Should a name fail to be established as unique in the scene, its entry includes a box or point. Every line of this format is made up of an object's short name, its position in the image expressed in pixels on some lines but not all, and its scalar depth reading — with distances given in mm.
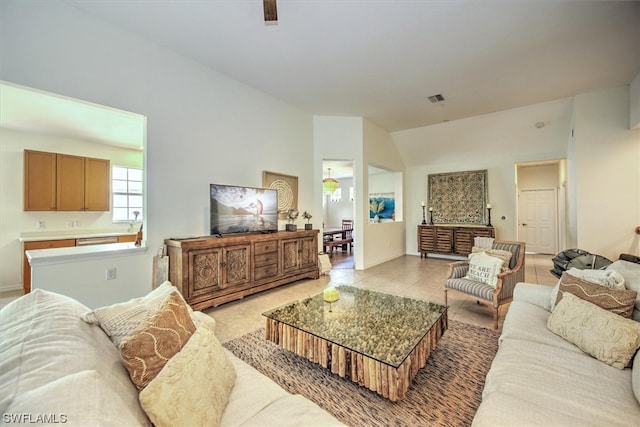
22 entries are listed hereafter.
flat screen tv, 3346
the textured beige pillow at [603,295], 1587
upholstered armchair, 2664
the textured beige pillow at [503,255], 2943
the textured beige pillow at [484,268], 2850
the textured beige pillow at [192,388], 861
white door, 6836
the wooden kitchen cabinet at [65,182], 4152
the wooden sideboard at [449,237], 5898
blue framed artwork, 7797
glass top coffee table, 1552
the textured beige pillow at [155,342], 925
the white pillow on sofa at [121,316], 1121
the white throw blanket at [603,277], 1736
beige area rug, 1531
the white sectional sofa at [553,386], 1041
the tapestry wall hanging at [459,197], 6250
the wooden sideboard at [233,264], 2932
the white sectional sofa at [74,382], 602
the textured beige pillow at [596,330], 1383
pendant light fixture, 7223
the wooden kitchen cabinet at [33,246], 3824
